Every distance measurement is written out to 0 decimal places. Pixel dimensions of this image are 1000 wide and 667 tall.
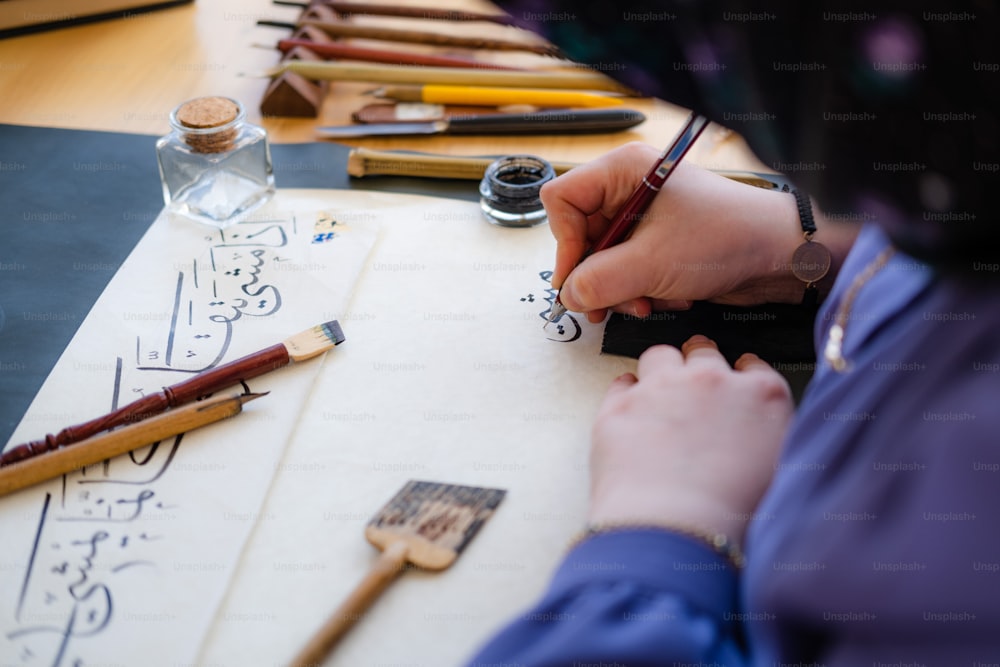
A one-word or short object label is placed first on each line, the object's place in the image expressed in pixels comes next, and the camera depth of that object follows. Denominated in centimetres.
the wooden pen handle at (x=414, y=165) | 118
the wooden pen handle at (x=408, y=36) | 147
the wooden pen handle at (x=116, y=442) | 77
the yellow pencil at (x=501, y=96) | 132
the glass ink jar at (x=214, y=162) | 109
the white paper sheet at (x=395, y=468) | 67
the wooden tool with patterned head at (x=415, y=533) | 66
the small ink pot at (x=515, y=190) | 110
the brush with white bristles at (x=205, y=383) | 80
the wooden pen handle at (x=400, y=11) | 152
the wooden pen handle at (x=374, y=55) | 139
